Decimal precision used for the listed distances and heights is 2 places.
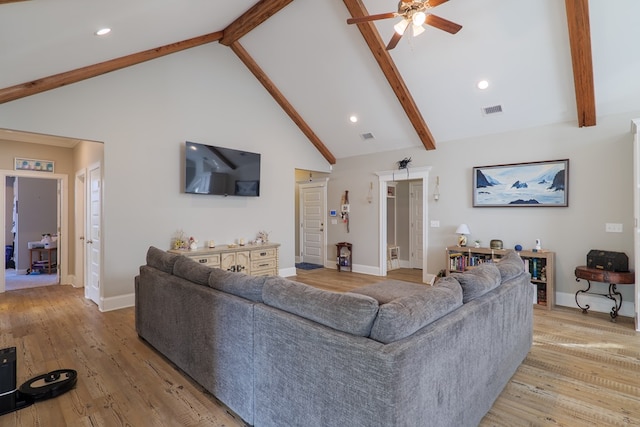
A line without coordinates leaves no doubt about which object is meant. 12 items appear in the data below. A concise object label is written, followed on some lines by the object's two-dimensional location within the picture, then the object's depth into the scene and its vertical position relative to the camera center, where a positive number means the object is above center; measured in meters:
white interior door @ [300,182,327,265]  8.23 -0.30
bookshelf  4.68 -0.86
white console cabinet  5.00 -0.78
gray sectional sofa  1.47 -0.76
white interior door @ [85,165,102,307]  4.71 -0.37
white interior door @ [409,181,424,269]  7.80 -0.33
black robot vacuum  2.24 -1.34
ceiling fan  3.00 +1.85
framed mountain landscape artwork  4.79 +0.40
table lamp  5.48 -0.38
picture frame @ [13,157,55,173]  5.50 +0.80
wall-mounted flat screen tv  5.21 +0.68
